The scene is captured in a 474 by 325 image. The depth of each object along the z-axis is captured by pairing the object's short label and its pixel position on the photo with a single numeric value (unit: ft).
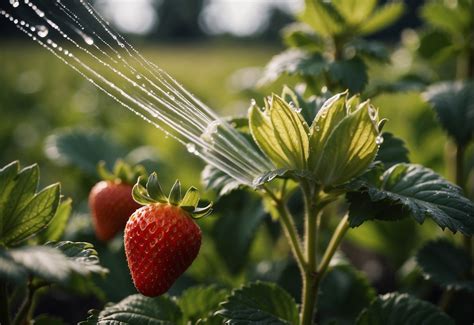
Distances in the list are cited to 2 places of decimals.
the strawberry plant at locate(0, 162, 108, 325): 1.60
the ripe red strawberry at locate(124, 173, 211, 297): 1.78
